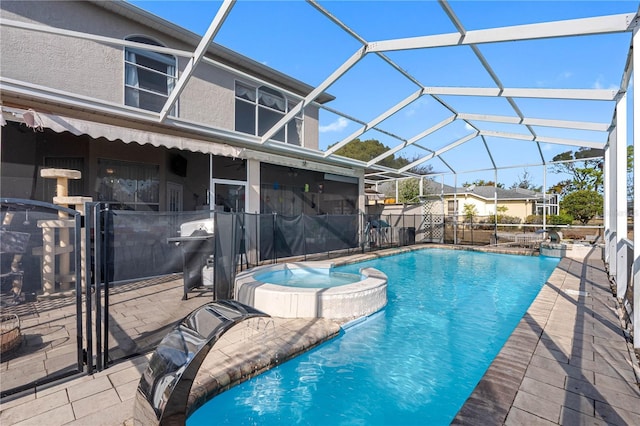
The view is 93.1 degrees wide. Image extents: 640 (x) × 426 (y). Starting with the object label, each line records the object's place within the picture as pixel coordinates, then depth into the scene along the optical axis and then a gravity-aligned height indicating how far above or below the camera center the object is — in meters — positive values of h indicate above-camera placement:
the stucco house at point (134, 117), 6.38 +2.28
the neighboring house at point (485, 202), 24.17 +1.17
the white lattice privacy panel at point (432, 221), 17.80 -0.43
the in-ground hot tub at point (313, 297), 5.30 -1.53
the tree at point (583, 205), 18.78 +0.59
